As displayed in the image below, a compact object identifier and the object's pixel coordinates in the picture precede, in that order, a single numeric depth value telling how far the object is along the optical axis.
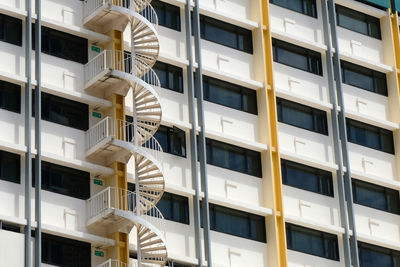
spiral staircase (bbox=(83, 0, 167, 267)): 54.56
